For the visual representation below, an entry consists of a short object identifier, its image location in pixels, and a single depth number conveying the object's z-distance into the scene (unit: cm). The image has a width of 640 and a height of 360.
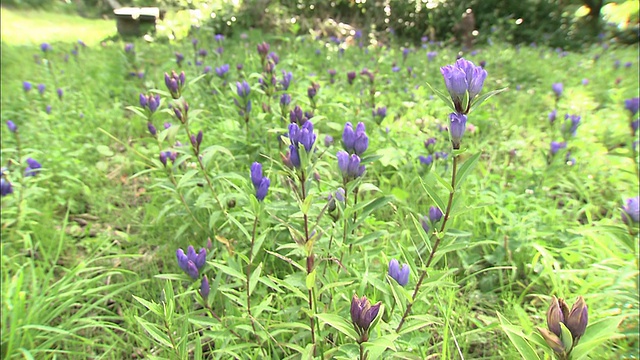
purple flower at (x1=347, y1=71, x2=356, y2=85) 241
